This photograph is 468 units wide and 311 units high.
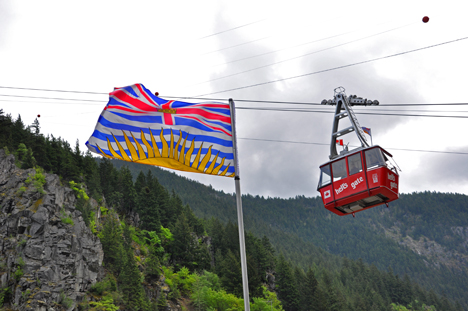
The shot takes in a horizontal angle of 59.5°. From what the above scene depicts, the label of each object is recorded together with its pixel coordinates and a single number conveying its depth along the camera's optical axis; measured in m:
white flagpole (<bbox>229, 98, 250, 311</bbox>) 14.03
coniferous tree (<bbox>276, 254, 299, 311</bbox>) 100.88
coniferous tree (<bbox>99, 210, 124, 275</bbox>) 75.67
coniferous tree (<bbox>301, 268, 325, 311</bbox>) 97.38
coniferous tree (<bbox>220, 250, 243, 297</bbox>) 86.75
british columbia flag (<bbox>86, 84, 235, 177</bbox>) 17.00
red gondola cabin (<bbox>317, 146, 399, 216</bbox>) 23.78
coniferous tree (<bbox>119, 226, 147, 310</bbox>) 68.62
